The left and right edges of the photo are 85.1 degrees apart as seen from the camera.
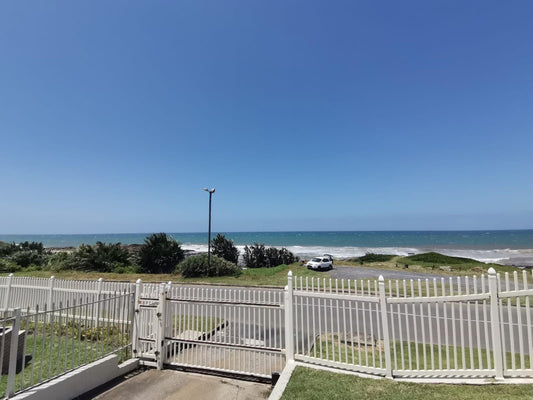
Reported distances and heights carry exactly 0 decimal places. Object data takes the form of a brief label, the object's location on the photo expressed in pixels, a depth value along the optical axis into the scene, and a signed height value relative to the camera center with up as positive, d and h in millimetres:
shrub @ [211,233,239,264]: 29800 -2319
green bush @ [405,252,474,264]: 32012 -4055
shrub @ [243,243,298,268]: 32000 -3523
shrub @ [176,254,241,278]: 20859 -3068
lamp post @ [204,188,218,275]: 20641 -20
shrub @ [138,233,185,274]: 24016 -2403
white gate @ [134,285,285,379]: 6402 -2566
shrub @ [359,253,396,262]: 35484 -4184
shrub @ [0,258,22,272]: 21844 -2995
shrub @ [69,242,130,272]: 22062 -2453
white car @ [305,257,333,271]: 27266 -3694
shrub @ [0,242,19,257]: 25938 -1955
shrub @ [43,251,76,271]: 21812 -2783
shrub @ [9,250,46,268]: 24297 -2626
